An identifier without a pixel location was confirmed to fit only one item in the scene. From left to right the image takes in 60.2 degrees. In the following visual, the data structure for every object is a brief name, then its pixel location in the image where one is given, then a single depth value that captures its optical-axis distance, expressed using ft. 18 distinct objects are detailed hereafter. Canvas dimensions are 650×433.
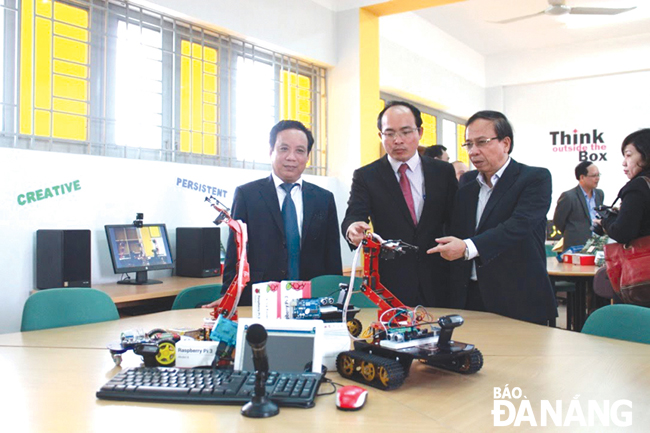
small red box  16.03
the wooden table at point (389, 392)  3.98
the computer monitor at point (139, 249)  12.73
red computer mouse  4.26
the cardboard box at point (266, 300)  5.86
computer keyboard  4.37
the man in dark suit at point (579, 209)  22.17
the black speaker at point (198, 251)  14.02
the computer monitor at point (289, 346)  4.97
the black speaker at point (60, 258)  11.37
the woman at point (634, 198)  9.53
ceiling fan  21.89
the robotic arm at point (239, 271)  6.15
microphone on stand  3.89
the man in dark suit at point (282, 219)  9.10
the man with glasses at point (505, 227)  7.93
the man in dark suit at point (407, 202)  8.74
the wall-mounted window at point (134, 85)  12.38
